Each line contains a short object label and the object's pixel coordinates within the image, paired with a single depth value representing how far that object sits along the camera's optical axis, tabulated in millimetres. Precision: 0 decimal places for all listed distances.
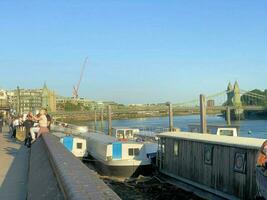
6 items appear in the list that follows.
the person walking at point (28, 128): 17177
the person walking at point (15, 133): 23900
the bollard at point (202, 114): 18583
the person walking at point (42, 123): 15337
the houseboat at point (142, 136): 18481
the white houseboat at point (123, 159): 17830
